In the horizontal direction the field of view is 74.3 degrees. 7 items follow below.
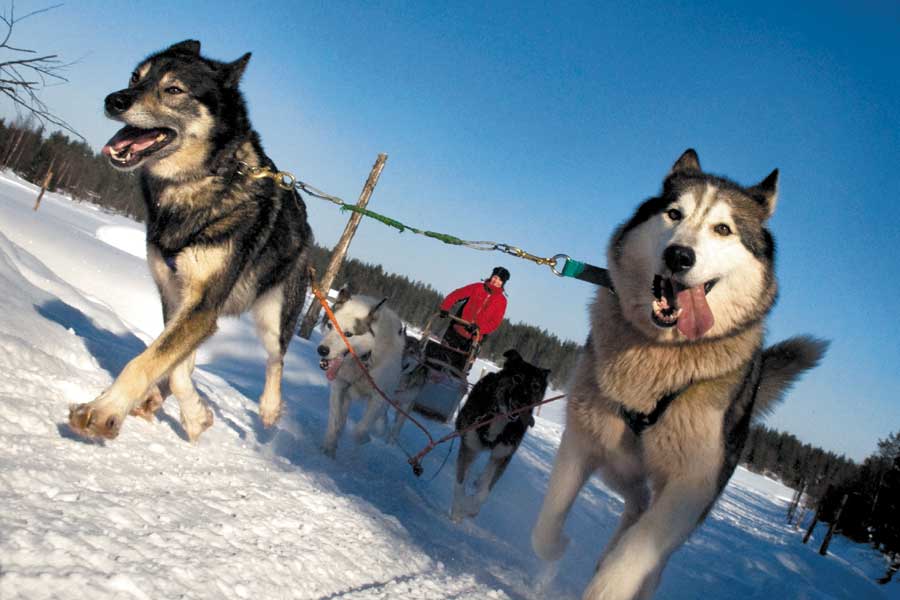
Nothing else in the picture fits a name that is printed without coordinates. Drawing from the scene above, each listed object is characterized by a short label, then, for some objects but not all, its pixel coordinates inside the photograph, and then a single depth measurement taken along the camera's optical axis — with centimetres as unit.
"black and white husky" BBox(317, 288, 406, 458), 602
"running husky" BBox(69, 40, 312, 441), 305
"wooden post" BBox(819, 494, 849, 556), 1603
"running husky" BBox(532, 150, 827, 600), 274
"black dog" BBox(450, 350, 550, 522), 604
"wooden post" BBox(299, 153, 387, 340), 1332
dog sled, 734
